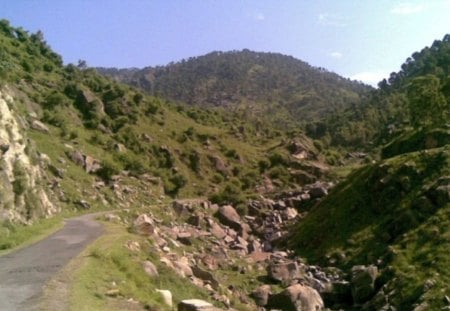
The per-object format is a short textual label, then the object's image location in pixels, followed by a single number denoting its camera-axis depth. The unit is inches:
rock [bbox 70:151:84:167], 2240.4
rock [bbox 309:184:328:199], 2268.7
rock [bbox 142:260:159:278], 869.2
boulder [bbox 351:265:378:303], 1146.0
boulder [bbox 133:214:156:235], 1240.5
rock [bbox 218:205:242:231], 1902.1
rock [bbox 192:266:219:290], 1071.0
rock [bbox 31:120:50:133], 2288.6
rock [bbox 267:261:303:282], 1283.3
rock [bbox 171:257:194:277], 993.3
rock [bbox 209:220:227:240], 1661.5
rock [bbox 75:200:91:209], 1870.1
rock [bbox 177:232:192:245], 1413.6
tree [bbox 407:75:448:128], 2063.2
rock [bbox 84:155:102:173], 2266.2
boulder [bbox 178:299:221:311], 609.0
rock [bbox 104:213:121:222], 1514.5
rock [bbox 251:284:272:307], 1143.9
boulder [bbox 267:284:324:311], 1087.6
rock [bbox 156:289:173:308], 740.0
